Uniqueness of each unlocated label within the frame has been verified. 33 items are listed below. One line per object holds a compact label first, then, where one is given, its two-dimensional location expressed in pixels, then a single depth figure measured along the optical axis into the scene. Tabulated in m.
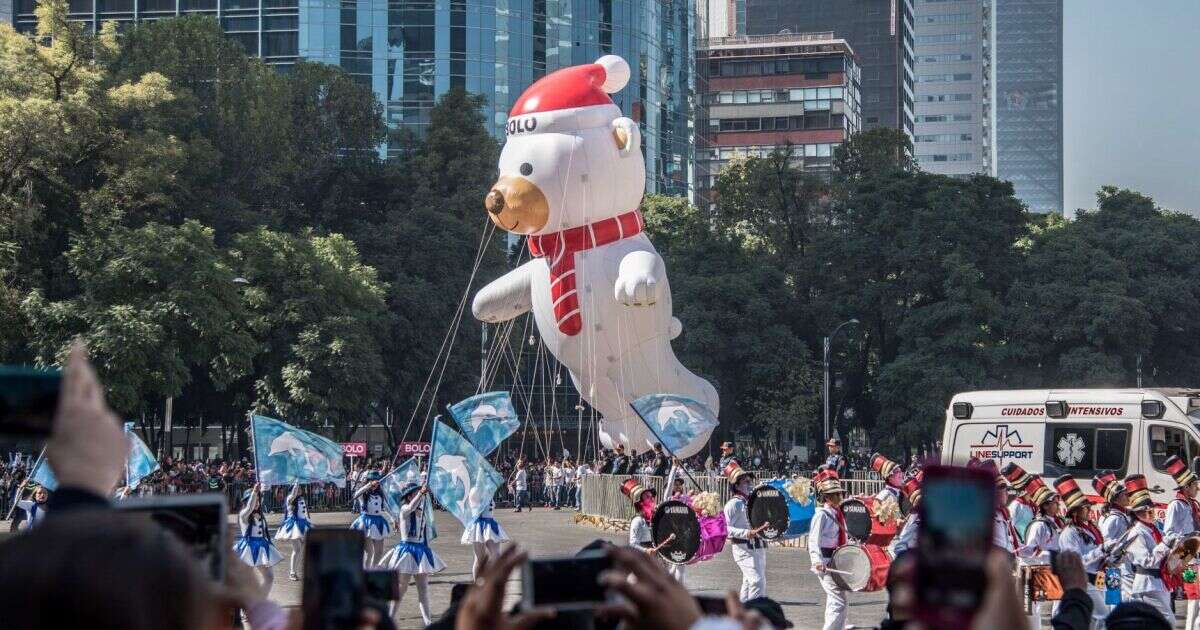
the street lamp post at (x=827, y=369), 48.97
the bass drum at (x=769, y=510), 18.23
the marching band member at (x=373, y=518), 20.11
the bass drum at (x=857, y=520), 17.67
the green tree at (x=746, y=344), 51.06
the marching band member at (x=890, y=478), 21.02
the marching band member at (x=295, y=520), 21.38
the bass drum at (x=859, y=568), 14.76
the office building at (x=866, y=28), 125.88
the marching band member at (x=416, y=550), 17.23
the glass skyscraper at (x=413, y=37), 68.81
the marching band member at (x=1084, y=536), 14.98
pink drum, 18.47
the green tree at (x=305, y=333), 42.22
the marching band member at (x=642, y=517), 19.20
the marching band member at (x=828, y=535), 14.75
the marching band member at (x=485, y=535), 19.22
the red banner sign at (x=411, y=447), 31.96
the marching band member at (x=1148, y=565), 14.61
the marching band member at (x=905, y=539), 15.30
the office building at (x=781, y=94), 109.50
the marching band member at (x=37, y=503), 20.69
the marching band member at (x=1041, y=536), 15.72
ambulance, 23.22
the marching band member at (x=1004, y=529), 16.42
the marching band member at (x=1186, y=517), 16.47
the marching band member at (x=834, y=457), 27.05
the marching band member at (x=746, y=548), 16.73
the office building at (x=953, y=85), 185.38
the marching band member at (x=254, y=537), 18.77
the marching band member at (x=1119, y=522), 15.34
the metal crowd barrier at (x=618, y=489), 29.30
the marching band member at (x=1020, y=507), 18.28
